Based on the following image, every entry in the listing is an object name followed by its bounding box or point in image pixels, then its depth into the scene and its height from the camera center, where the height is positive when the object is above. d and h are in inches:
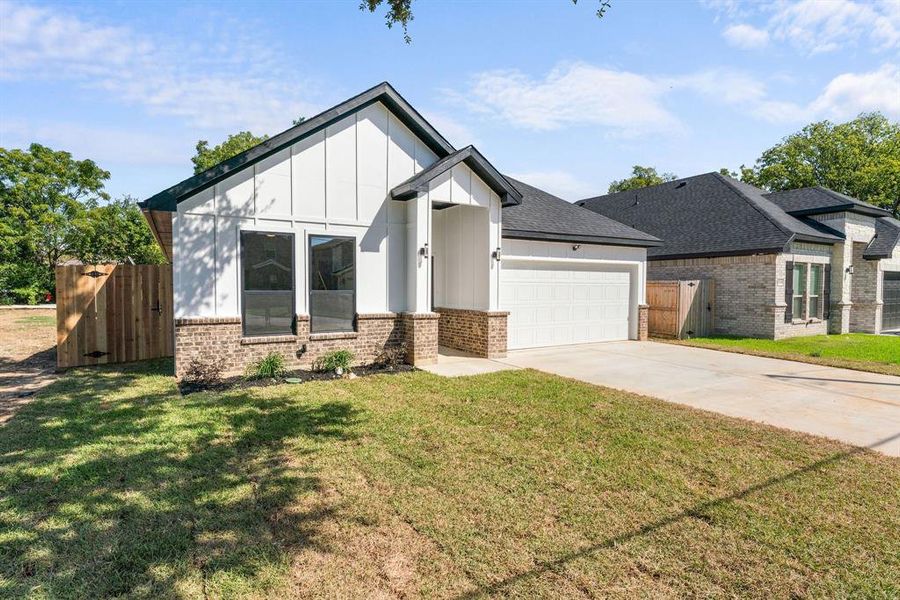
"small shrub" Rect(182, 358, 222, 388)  317.4 -64.5
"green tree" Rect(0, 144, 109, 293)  1060.5 +165.1
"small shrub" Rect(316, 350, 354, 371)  360.8 -62.4
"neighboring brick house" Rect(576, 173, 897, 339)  616.7 +44.9
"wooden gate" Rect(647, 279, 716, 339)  609.9 -30.4
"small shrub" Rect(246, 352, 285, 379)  334.0 -63.4
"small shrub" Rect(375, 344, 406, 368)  386.0 -62.2
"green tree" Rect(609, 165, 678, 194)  1786.9 +437.8
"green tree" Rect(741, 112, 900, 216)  1343.5 +385.4
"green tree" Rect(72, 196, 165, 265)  1151.0 +111.2
